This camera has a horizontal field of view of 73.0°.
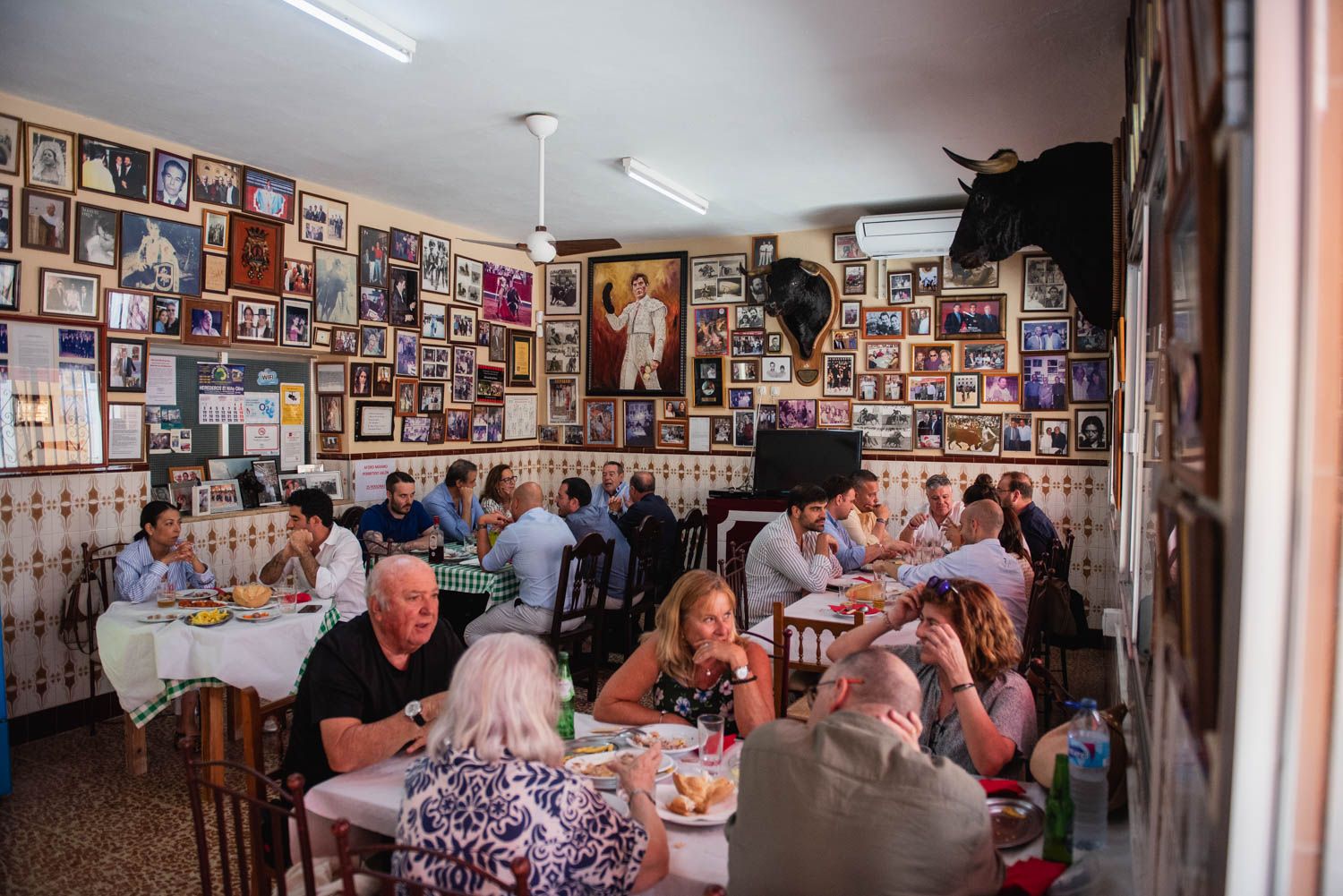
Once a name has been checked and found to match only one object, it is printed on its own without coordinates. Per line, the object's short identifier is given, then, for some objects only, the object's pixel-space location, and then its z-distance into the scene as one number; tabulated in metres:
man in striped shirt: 5.17
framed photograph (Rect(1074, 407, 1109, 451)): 7.57
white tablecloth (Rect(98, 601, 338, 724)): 4.10
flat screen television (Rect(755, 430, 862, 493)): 8.26
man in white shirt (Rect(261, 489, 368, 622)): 4.81
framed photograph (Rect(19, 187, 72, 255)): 5.24
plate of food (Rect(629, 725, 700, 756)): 2.74
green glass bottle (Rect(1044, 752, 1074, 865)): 2.00
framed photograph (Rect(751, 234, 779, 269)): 8.67
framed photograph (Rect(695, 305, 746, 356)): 8.93
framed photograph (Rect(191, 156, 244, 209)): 6.16
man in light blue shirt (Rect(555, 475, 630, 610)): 6.66
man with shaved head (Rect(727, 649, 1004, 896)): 1.71
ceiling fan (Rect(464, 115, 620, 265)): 5.43
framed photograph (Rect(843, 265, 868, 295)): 8.33
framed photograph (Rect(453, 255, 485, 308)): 8.45
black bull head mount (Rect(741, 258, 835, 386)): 8.42
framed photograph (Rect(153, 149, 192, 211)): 5.93
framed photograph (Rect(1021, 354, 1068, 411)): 7.71
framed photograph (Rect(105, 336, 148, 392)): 5.72
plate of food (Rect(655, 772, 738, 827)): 2.26
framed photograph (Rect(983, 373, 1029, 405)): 7.89
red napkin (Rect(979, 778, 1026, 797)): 2.34
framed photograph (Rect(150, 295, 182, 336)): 5.93
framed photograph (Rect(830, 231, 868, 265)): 8.30
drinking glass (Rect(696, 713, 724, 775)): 2.58
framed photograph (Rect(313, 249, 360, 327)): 7.04
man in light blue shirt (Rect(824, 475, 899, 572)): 5.87
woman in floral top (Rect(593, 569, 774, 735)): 3.07
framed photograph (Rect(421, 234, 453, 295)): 8.06
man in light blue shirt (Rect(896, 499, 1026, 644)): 4.52
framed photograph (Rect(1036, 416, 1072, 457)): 7.73
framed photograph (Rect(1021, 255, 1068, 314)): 7.64
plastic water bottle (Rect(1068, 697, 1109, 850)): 2.06
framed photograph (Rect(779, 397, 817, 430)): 8.62
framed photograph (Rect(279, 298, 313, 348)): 6.76
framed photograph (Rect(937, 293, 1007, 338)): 7.89
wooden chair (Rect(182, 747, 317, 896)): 2.08
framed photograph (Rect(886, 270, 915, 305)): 8.16
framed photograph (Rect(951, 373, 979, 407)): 8.02
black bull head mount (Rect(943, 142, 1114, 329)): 4.26
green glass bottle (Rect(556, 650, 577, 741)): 2.84
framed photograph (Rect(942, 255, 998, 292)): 7.86
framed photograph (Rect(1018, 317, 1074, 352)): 7.67
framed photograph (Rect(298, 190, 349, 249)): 6.92
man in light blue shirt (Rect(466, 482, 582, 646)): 5.64
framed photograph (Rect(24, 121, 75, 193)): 5.26
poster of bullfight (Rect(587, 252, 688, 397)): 9.11
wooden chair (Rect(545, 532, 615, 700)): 5.55
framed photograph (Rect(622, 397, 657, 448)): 9.29
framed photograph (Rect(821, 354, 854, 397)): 8.45
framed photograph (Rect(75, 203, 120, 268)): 5.50
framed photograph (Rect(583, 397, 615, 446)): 9.47
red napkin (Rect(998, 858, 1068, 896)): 1.79
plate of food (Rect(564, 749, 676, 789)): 2.50
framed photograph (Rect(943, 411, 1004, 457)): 7.96
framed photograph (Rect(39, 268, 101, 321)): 5.35
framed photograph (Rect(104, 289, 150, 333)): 5.68
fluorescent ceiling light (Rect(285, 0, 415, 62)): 3.88
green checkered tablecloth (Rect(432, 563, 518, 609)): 5.88
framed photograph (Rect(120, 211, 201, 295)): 5.76
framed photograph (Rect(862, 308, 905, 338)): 8.24
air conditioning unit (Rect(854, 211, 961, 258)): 7.35
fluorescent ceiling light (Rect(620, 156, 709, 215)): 6.34
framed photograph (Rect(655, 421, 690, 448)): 9.16
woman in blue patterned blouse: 1.90
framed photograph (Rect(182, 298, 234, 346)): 6.12
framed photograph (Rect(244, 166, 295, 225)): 6.49
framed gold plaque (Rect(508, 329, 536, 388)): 9.26
